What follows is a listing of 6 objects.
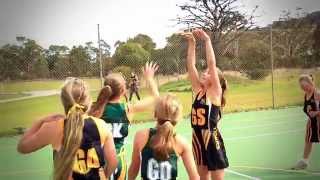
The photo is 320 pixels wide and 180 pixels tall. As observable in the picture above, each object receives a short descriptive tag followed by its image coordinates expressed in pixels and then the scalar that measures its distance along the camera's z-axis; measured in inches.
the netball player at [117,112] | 141.3
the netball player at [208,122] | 174.6
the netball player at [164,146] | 116.3
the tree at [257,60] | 543.5
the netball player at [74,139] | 107.5
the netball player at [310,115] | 253.3
